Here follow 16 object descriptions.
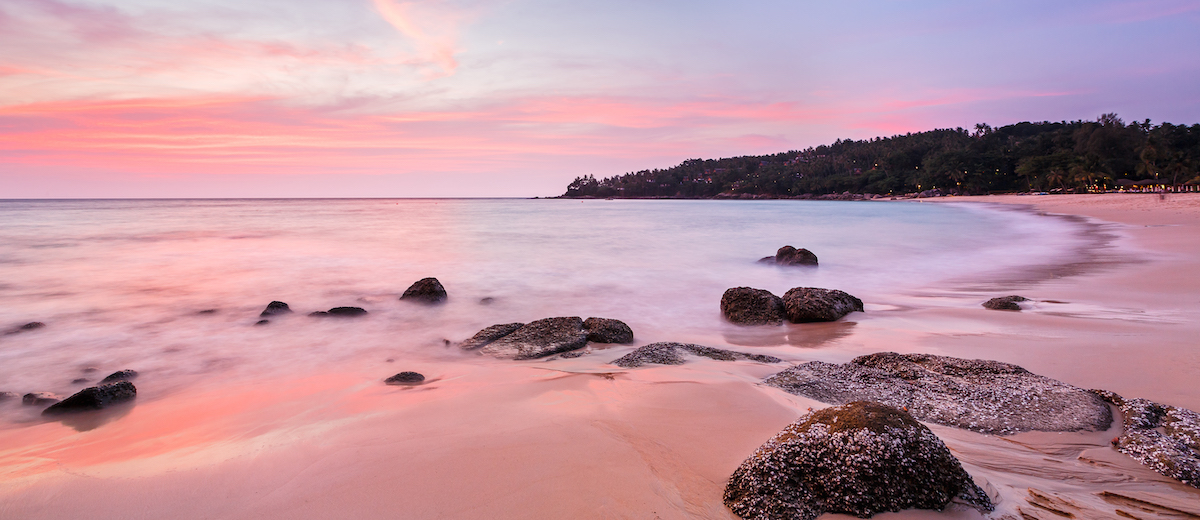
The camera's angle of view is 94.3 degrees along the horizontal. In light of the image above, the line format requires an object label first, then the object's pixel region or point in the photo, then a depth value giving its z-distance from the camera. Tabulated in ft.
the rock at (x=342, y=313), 25.02
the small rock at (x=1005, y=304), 22.26
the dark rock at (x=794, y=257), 42.65
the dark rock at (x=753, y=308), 21.85
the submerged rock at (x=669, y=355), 15.29
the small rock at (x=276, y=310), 25.54
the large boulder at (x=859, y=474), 7.07
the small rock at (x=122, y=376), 16.35
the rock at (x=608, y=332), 18.66
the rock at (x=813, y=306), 21.22
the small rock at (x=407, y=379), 15.06
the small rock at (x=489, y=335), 19.21
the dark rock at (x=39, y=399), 14.30
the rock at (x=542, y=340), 17.25
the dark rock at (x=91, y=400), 13.24
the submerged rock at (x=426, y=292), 28.40
